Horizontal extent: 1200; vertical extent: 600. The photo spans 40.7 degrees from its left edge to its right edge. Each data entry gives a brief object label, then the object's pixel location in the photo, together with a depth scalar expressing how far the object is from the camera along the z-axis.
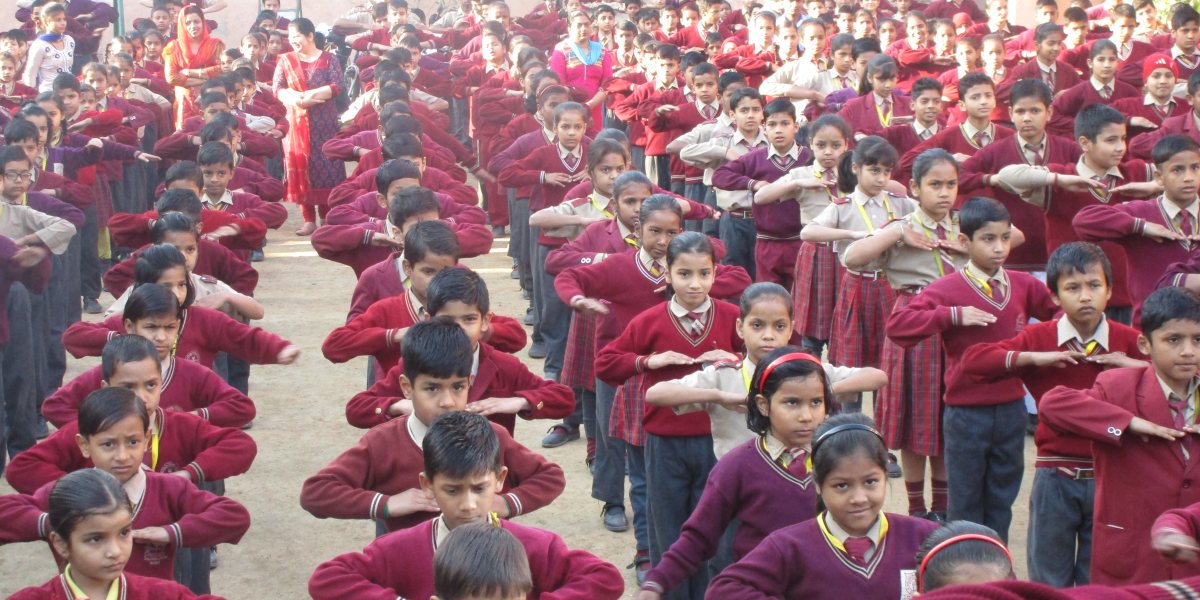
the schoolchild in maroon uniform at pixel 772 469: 4.25
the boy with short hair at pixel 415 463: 4.12
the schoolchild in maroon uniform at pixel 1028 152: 8.06
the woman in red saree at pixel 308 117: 14.16
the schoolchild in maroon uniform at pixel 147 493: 4.40
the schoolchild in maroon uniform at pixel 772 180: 8.59
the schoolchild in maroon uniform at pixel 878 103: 10.07
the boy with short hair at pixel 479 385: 4.91
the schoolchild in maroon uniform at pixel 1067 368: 5.22
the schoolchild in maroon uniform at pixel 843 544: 3.65
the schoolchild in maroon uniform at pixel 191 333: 6.06
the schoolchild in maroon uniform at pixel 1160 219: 6.58
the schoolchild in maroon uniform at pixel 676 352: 5.54
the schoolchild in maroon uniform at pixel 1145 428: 4.58
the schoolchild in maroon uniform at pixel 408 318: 5.80
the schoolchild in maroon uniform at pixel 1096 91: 10.18
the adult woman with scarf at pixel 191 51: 15.49
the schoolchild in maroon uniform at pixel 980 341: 5.82
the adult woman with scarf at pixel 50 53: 14.44
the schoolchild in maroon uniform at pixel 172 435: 4.89
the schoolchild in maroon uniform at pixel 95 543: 3.77
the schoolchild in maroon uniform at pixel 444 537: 3.54
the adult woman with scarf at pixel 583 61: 14.84
